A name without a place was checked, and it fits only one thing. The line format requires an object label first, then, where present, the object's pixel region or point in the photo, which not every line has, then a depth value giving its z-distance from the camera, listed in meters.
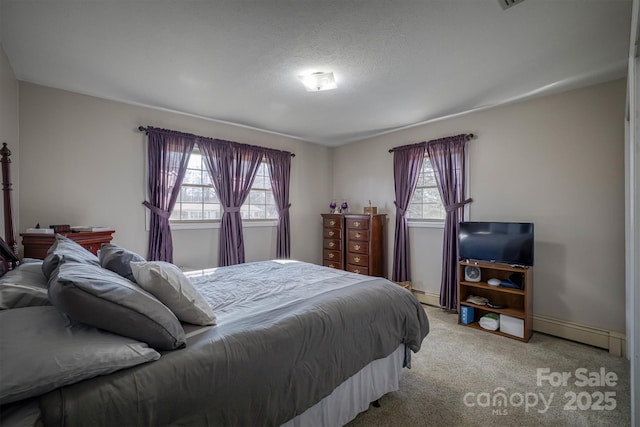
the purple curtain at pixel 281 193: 4.54
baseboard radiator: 2.61
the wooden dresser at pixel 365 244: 4.31
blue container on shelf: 3.33
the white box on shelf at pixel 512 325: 2.92
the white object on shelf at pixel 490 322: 3.11
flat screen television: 2.97
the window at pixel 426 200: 4.03
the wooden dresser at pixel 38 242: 2.38
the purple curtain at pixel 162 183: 3.41
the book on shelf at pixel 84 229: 2.61
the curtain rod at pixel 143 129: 3.35
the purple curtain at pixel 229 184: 3.91
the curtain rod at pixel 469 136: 3.59
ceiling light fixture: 2.58
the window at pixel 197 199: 3.77
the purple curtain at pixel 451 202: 3.66
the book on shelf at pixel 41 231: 2.41
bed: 0.85
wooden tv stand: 2.91
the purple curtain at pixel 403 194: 4.14
